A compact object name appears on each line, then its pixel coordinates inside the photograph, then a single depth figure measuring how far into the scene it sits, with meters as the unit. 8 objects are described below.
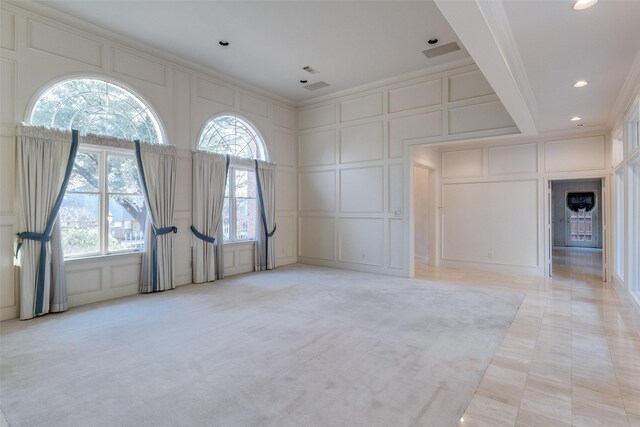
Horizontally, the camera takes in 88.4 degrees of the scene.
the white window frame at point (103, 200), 4.70
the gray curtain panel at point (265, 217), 6.86
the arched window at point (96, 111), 4.25
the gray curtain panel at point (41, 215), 3.91
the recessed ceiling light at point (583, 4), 2.38
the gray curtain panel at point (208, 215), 5.73
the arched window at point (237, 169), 6.26
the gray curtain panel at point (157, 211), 5.04
